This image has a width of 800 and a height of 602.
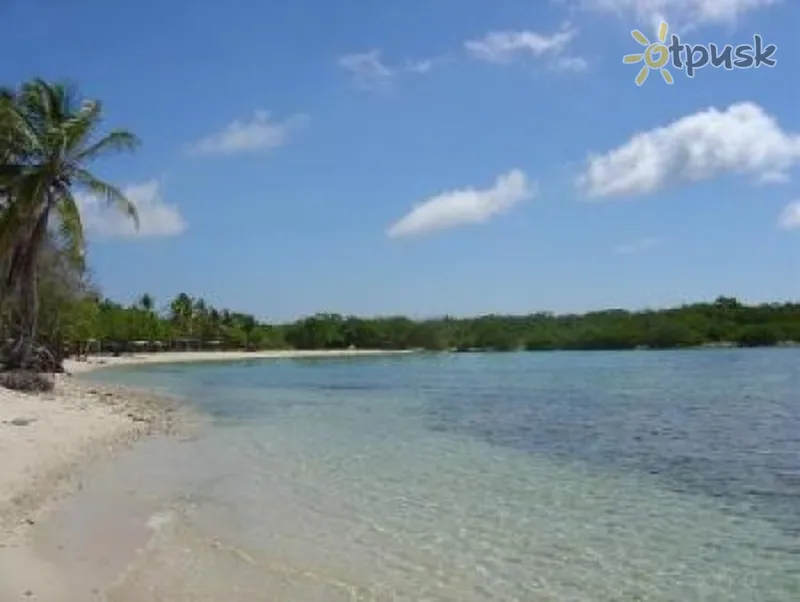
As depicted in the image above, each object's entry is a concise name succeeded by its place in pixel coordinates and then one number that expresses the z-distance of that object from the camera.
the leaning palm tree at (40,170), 29.91
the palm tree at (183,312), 126.12
